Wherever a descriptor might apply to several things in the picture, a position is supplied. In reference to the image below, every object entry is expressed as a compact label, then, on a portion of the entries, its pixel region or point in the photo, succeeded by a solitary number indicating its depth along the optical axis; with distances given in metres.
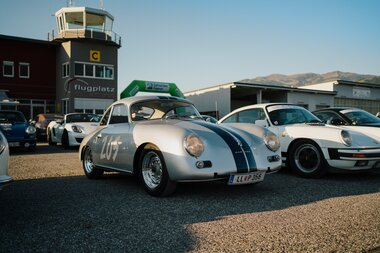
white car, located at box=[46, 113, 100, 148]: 12.42
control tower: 31.22
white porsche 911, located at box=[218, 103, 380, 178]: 6.20
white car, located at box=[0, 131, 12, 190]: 3.51
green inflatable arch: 25.68
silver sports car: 4.41
